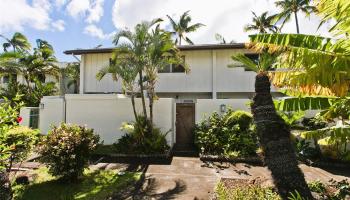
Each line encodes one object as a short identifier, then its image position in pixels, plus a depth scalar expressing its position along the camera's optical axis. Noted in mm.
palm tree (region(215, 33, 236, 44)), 23469
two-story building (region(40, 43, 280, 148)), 14797
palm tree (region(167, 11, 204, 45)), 32781
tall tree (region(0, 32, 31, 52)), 29875
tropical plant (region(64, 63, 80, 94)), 27172
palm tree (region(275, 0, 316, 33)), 27523
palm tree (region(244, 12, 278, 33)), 32144
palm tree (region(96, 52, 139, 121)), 12797
